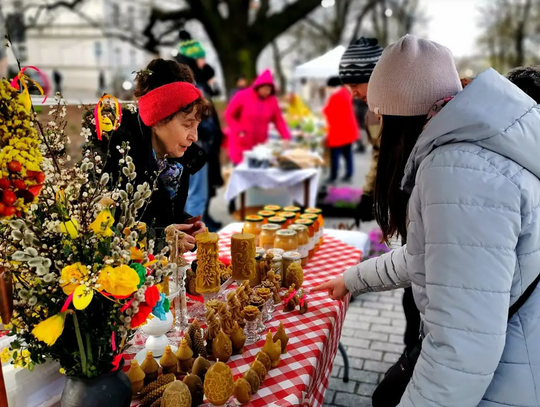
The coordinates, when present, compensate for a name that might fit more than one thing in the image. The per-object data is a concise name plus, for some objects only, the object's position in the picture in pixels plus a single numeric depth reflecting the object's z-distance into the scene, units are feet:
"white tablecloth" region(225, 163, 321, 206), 17.46
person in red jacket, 27.27
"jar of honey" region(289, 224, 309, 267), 7.46
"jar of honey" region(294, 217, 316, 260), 7.80
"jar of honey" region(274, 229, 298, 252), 7.17
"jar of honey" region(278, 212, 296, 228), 8.06
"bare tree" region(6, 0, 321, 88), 40.22
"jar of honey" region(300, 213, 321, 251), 8.19
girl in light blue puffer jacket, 3.15
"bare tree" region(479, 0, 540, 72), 62.23
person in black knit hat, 9.83
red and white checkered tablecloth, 4.35
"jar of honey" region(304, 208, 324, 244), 8.55
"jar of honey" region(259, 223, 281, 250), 7.47
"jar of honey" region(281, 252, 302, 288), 6.61
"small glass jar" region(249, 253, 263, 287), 6.35
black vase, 3.54
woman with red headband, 6.29
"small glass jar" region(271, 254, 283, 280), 6.52
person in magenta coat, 20.11
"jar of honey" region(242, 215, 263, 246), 8.00
